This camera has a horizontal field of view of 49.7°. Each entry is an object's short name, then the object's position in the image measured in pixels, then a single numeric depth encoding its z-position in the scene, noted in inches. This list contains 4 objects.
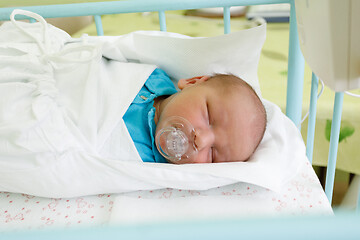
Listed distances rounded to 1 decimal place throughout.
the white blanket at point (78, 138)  29.3
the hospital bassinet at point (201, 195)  13.4
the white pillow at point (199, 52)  40.2
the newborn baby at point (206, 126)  33.2
